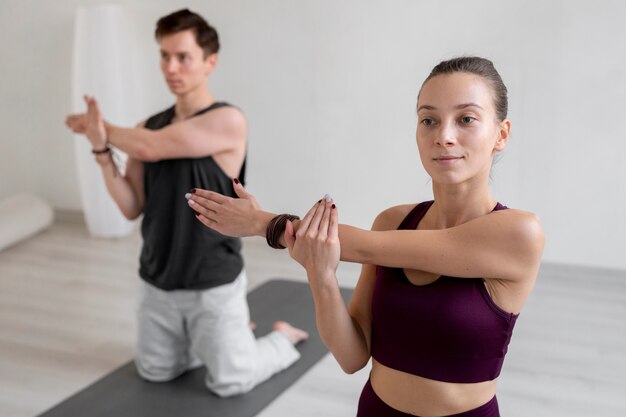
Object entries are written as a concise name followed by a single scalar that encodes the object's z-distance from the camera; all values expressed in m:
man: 2.96
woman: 1.40
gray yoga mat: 3.02
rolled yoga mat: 5.45
